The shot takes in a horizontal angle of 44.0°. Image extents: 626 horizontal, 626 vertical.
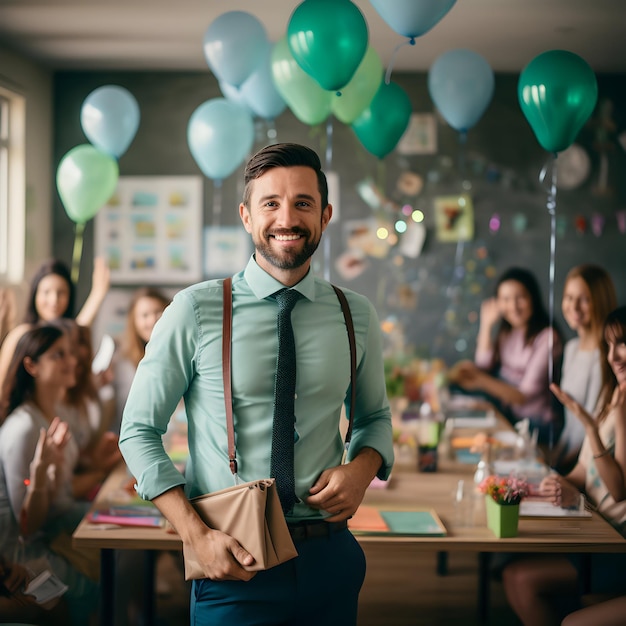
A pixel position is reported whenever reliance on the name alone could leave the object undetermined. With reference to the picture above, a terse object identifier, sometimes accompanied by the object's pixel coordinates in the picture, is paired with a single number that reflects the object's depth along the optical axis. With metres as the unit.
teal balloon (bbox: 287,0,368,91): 2.49
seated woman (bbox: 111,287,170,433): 3.58
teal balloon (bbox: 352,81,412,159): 3.44
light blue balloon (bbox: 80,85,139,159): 3.60
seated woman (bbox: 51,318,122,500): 3.09
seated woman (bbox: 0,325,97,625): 2.57
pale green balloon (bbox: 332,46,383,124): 3.21
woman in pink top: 4.01
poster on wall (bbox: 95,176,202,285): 4.99
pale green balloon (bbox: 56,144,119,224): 3.59
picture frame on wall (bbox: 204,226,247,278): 5.00
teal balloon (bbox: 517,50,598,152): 2.74
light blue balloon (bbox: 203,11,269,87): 3.15
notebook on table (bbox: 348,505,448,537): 2.14
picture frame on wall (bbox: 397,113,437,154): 4.99
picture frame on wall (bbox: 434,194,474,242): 5.02
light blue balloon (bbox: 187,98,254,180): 3.59
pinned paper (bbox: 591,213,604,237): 4.99
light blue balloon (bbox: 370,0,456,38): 2.47
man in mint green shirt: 1.43
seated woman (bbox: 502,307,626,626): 2.42
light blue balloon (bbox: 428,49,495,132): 3.55
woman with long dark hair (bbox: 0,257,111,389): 3.40
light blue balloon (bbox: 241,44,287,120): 3.60
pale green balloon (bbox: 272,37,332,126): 3.13
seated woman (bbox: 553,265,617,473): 3.17
